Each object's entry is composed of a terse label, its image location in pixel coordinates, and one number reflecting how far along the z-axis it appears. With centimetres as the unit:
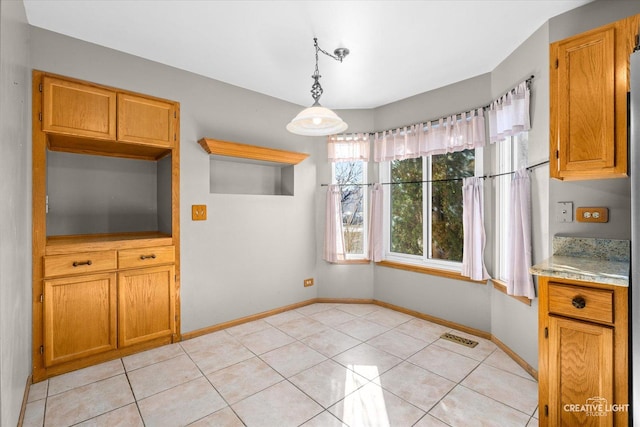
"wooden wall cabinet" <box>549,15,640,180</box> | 161
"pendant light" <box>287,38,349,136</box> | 199
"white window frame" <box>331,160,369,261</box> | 391
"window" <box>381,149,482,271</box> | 323
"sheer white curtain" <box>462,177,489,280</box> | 287
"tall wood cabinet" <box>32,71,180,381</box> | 218
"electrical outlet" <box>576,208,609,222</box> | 187
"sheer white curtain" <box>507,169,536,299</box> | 228
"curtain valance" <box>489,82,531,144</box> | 233
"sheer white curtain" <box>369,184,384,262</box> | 373
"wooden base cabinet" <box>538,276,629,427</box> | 133
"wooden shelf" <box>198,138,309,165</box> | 288
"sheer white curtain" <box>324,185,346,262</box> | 382
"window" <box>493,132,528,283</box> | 268
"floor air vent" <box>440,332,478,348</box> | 276
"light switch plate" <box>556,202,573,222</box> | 201
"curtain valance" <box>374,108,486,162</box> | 292
